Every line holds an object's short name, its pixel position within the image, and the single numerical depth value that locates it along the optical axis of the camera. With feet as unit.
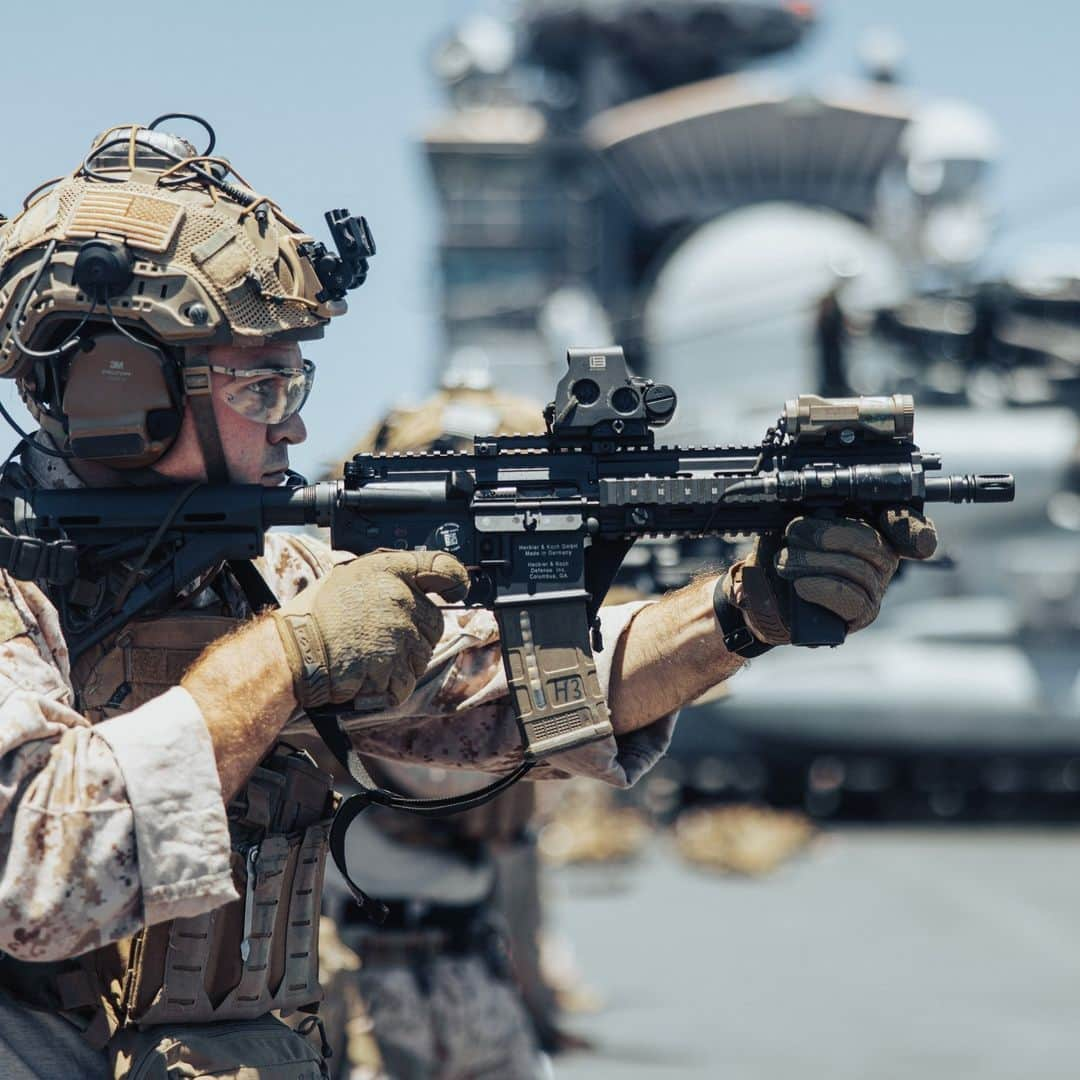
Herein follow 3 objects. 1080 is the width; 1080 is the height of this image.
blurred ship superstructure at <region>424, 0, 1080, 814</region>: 126.82
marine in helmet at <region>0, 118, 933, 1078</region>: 20.07
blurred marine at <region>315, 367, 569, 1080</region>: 37.19
